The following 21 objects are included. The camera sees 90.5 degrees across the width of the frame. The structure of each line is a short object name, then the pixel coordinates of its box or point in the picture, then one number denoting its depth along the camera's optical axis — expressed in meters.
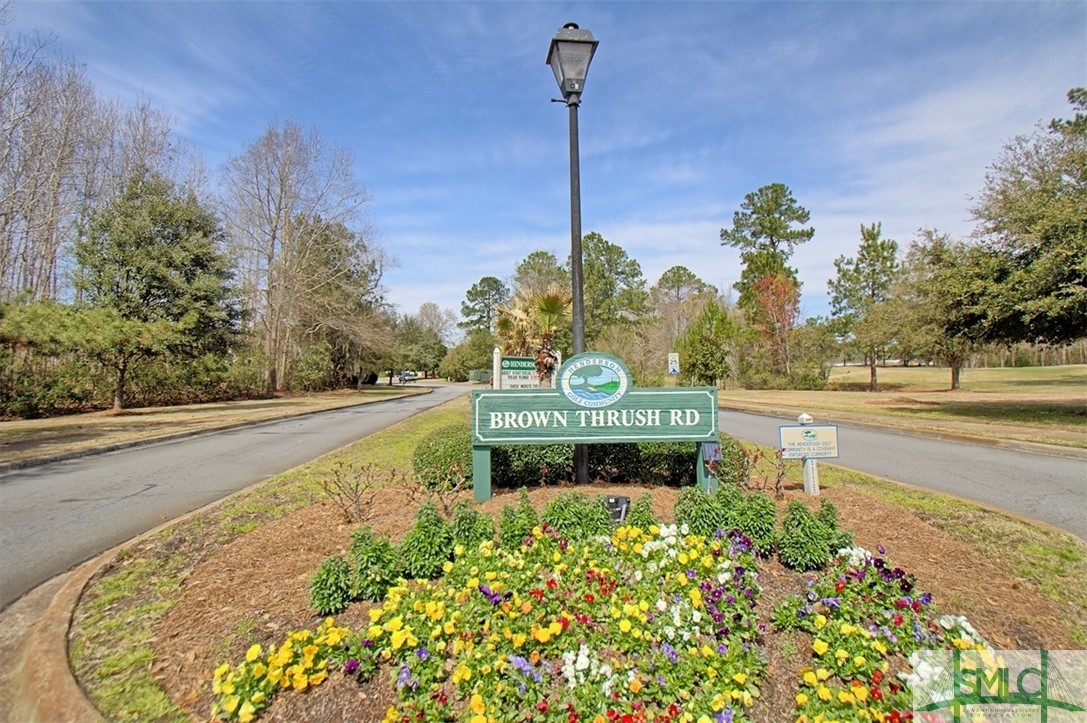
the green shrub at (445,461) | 5.79
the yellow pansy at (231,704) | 2.28
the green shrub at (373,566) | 3.17
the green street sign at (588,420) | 5.19
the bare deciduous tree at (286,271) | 30.28
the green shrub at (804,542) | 3.40
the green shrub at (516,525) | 3.64
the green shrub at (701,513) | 3.75
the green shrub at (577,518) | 3.72
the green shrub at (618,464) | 5.87
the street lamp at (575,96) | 5.41
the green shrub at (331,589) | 3.07
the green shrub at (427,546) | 3.34
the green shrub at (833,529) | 3.47
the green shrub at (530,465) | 5.80
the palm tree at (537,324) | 11.12
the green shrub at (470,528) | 3.61
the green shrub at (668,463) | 5.76
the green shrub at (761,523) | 3.60
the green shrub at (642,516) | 3.75
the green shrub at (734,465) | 5.32
